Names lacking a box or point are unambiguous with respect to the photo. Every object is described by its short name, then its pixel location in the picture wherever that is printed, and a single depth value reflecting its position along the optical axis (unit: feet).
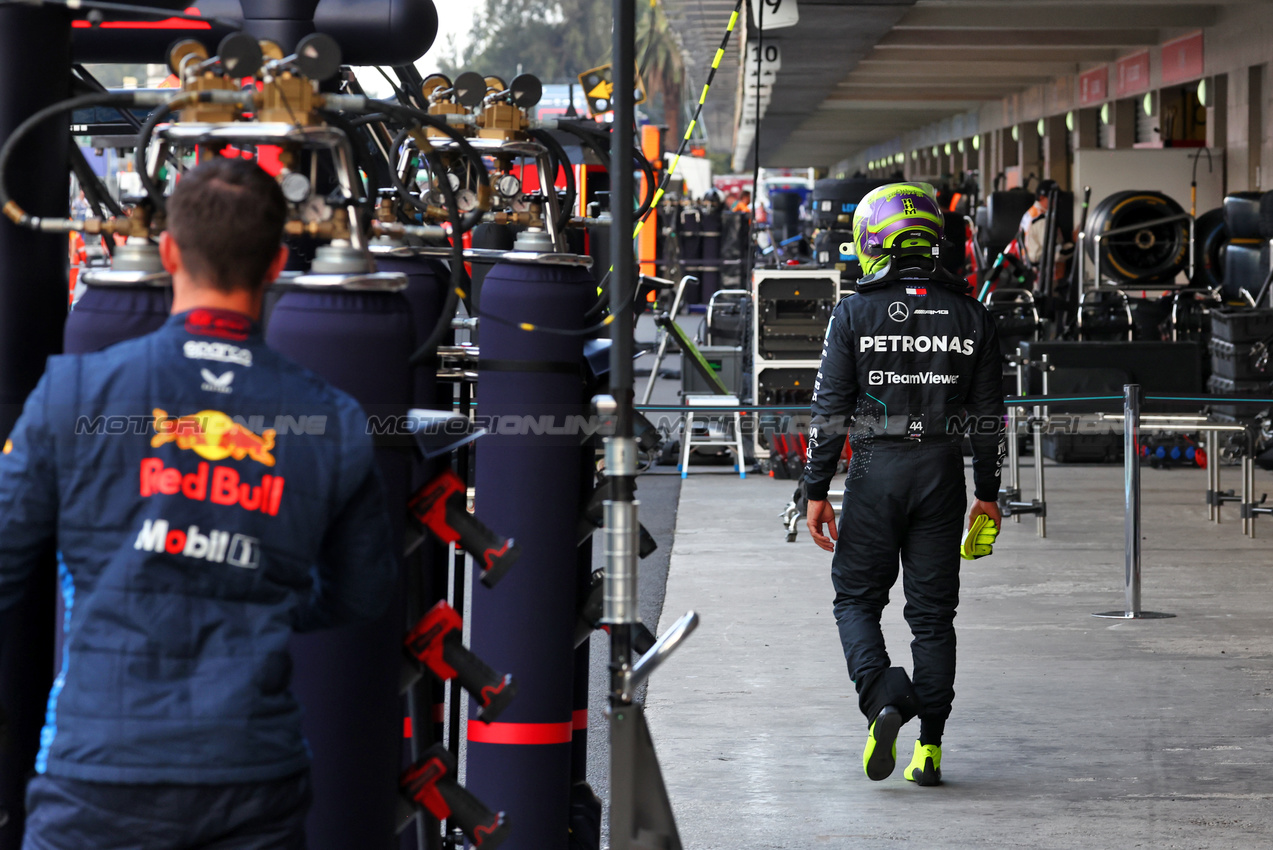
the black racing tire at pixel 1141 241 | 87.71
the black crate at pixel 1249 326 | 69.05
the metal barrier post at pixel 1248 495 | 61.67
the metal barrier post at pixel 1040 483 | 63.76
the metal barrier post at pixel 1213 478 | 64.13
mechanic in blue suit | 14.55
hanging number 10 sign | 115.65
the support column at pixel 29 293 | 19.12
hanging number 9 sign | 93.25
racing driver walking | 32.32
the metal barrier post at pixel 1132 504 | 47.16
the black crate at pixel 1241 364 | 69.00
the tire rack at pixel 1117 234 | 86.58
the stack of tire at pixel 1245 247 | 82.17
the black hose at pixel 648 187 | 25.22
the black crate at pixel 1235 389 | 66.32
